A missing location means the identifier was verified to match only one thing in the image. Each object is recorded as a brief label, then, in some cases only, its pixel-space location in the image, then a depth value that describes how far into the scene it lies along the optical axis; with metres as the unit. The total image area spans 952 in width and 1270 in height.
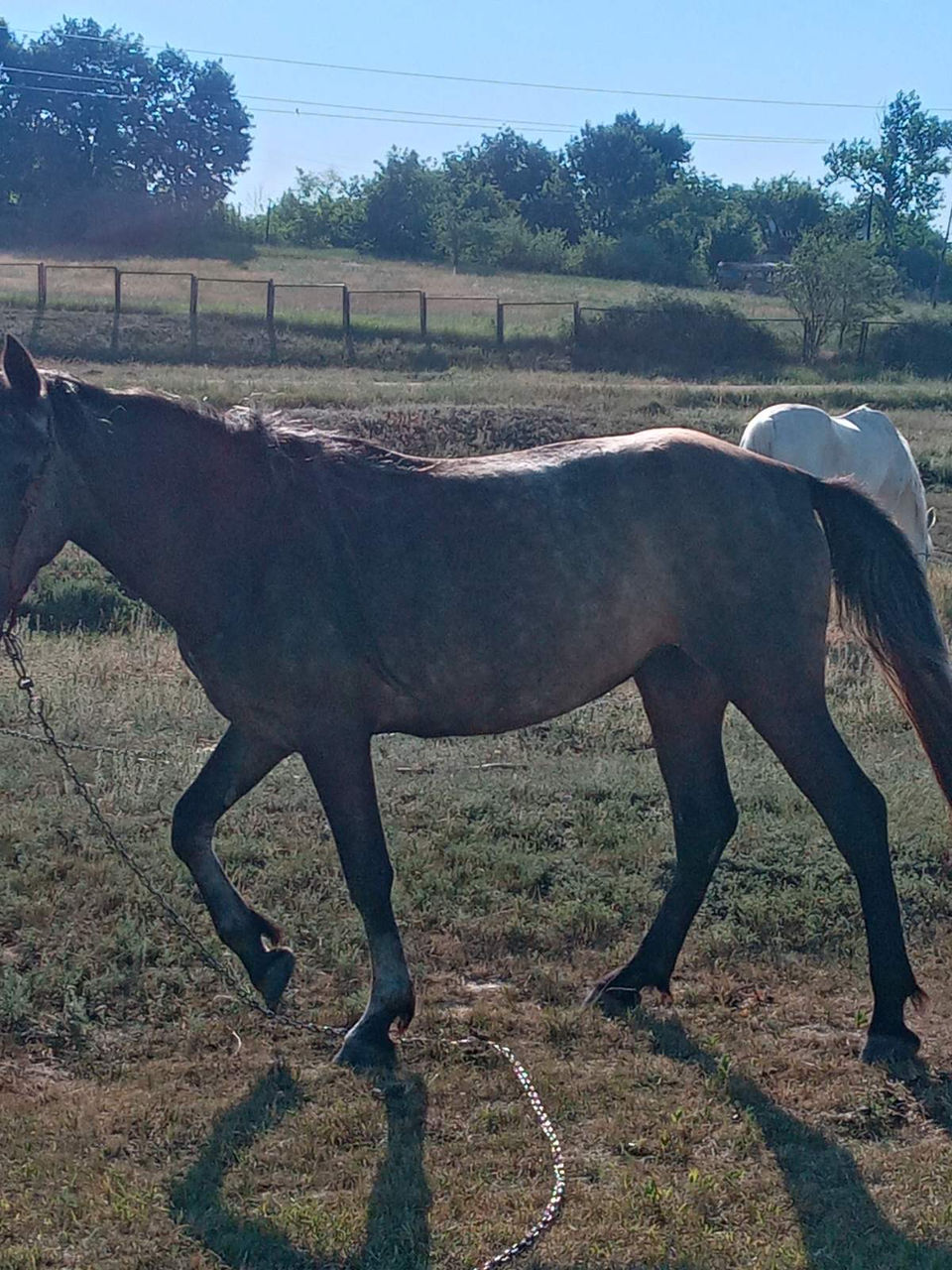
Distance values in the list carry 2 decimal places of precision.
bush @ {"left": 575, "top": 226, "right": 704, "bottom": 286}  58.56
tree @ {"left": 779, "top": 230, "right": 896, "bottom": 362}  40.19
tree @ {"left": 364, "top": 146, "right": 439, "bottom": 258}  61.62
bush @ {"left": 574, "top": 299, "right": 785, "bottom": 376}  36.31
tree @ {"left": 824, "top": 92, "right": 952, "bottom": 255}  81.75
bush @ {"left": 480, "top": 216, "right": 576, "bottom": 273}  57.84
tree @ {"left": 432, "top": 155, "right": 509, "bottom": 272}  57.62
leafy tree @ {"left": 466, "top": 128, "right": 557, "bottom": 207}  74.50
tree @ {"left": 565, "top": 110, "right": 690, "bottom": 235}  72.75
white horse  11.81
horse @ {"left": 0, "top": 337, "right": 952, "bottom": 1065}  4.57
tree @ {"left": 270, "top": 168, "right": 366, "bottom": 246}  63.12
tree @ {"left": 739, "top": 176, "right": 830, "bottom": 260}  77.31
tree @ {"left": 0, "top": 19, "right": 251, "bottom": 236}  58.81
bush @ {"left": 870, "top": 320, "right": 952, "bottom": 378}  40.25
